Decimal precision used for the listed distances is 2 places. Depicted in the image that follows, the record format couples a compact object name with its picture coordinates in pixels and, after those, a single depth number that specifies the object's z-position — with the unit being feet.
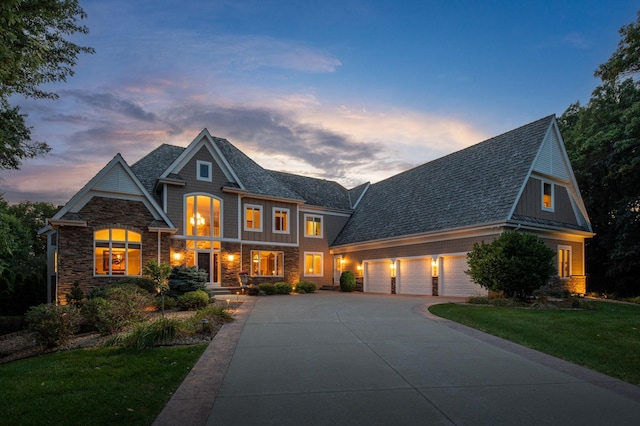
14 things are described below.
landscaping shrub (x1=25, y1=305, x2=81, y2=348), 31.83
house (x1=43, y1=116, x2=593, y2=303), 62.28
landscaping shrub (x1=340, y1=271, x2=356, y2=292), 88.89
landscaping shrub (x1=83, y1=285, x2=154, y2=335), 34.60
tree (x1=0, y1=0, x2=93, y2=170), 20.02
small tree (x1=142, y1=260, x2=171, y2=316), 46.19
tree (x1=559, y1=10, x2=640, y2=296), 74.23
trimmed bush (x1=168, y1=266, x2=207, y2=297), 58.90
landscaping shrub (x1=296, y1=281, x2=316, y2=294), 84.43
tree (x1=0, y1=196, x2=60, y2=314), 70.28
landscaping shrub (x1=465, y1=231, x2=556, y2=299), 52.13
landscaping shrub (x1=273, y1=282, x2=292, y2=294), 79.05
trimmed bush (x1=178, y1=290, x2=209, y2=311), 48.93
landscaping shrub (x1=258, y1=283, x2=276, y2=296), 77.61
